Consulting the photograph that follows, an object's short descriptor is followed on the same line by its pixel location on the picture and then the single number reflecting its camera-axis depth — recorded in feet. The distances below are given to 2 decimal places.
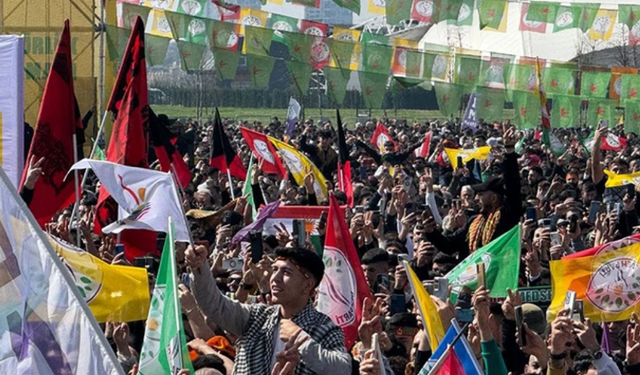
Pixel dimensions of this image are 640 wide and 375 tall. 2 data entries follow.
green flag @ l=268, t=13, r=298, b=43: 142.82
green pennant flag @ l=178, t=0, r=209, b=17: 138.41
